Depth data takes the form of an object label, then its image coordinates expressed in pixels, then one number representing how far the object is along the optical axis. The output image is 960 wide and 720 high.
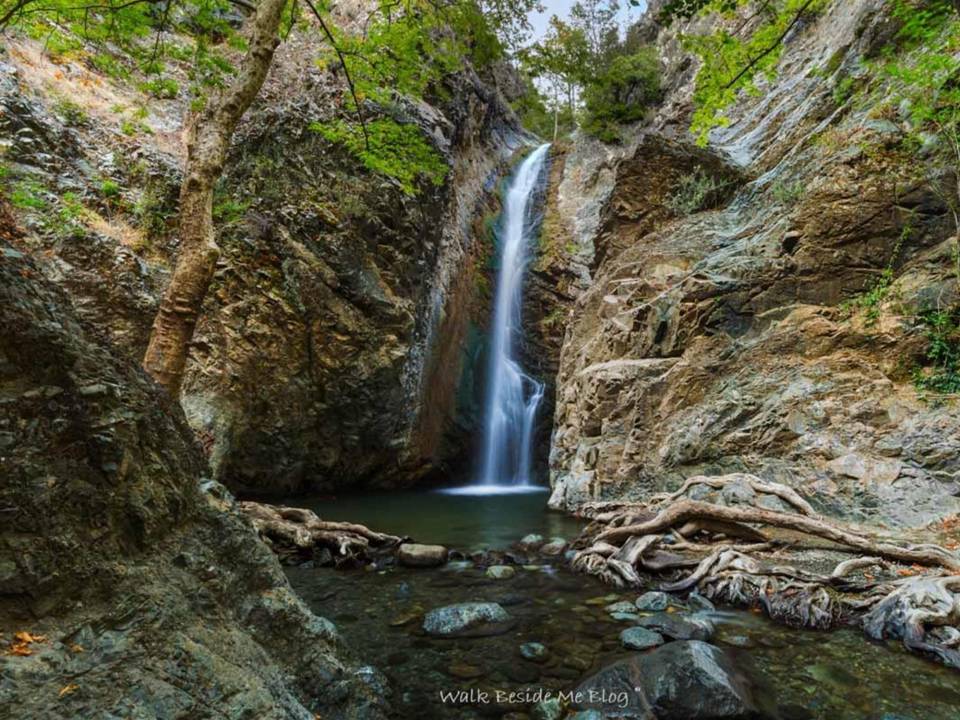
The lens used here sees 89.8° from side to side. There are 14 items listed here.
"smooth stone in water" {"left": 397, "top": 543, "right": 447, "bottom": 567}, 6.57
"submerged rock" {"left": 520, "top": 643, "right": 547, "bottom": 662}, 3.91
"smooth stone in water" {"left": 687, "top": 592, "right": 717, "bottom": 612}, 4.98
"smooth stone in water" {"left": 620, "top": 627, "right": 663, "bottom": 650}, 4.09
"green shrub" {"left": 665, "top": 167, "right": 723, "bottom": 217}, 13.23
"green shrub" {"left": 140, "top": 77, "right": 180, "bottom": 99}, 6.26
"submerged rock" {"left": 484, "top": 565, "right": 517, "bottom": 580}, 6.09
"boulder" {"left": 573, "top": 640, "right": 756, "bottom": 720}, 2.92
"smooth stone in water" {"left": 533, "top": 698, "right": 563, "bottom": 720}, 3.06
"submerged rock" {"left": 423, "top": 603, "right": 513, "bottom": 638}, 4.36
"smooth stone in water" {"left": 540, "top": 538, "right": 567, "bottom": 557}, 7.23
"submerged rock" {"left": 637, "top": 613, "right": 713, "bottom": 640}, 4.18
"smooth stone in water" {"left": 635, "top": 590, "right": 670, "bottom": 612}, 4.95
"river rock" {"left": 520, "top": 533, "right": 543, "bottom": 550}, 7.56
